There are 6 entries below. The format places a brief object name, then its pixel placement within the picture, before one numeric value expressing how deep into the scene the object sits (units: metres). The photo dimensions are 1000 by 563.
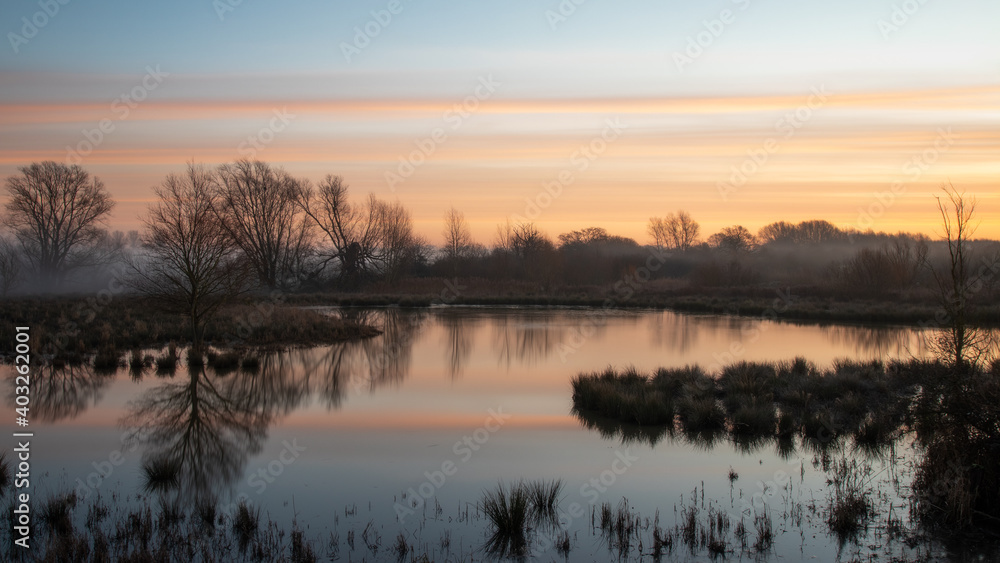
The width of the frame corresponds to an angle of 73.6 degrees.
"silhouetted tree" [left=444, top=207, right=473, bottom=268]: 50.31
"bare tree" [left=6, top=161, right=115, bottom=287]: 40.16
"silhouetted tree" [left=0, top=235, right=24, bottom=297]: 35.28
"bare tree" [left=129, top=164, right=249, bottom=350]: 14.38
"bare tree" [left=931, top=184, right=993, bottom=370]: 9.07
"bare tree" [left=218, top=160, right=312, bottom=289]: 41.06
